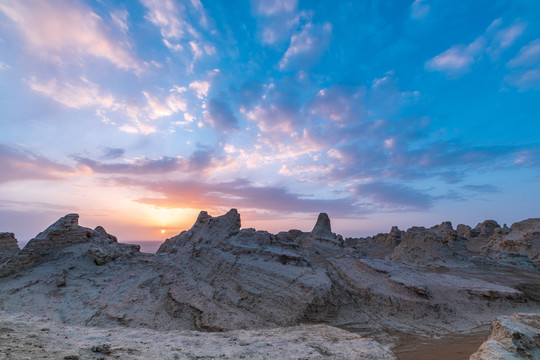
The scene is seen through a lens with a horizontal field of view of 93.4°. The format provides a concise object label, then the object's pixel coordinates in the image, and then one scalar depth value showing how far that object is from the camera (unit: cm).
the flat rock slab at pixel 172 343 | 588
